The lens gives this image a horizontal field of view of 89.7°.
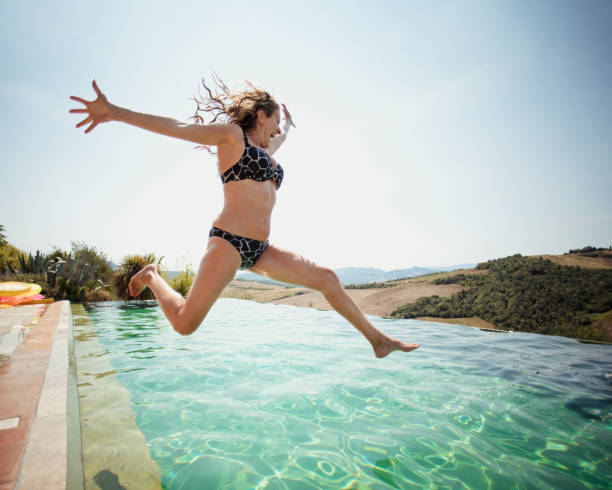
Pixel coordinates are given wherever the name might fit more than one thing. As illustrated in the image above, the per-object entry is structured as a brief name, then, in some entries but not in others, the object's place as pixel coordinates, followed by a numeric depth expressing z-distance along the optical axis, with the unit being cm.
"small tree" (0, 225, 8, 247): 1982
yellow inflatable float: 690
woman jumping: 189
